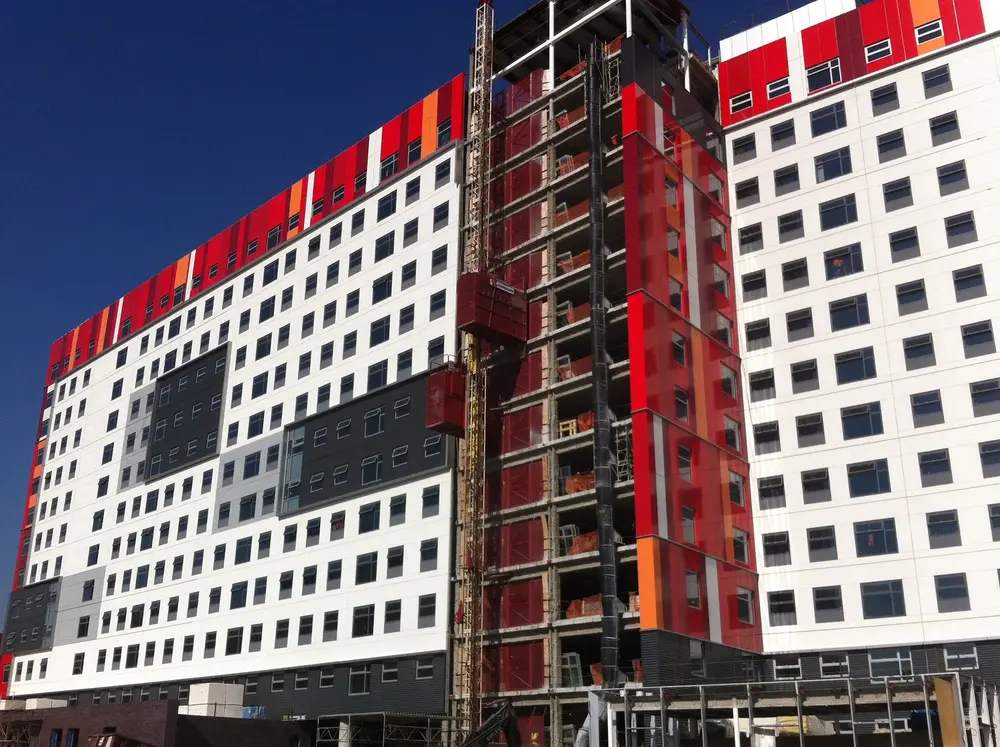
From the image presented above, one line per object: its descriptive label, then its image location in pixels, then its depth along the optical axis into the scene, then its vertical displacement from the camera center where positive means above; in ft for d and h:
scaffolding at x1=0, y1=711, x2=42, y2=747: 247.09 -1.45
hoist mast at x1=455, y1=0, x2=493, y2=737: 187.73 +47.20
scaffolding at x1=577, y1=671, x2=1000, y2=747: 114.42 +1.36
